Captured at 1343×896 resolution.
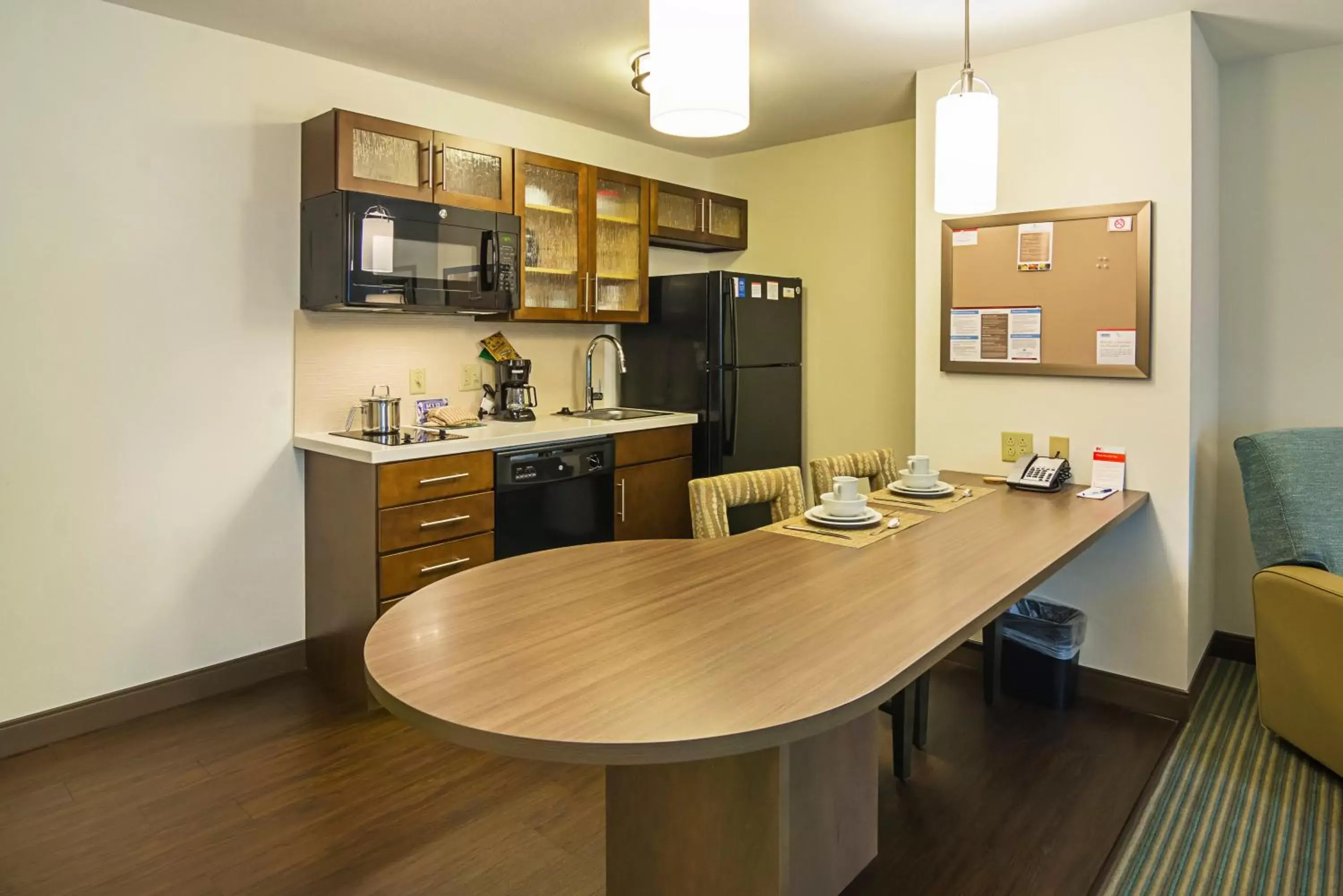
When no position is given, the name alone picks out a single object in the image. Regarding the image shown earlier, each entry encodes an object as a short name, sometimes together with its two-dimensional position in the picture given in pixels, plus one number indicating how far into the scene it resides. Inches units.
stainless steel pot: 127.9
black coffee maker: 150.6
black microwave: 117.4
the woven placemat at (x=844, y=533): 82.4
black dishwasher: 128.0
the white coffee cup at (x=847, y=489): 89.0
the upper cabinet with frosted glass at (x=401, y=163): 119.0
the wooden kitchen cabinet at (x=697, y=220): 168.6
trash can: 116.0
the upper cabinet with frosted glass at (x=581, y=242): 146.1
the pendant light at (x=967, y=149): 84.4
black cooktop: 120.8
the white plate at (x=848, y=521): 86.8
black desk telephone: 113.3
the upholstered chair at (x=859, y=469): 110.5
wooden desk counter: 43.3
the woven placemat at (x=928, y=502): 100.7
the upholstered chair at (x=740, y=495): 93.7
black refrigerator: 159.3
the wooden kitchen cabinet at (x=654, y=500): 147.2
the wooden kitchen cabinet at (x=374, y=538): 114.4
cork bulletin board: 113.9
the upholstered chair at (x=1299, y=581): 93.3
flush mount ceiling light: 56.4
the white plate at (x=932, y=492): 105.7
